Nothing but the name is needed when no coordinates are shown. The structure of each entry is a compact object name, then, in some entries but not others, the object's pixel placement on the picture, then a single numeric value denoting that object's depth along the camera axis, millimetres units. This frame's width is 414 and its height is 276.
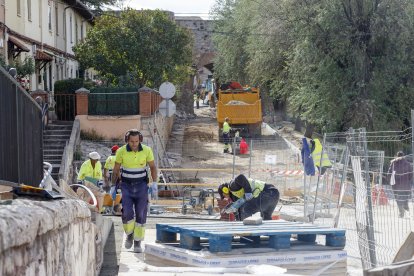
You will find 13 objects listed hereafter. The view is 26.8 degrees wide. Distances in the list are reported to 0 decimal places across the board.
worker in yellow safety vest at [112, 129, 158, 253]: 10766
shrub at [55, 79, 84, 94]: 31797
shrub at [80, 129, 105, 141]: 28922
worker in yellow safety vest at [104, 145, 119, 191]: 17283
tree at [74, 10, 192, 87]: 35719
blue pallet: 8893
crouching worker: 12984
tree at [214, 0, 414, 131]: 33562
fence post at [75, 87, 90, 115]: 29172
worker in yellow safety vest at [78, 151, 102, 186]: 16312
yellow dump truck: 41875
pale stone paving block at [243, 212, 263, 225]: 10258
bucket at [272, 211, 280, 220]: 15459
